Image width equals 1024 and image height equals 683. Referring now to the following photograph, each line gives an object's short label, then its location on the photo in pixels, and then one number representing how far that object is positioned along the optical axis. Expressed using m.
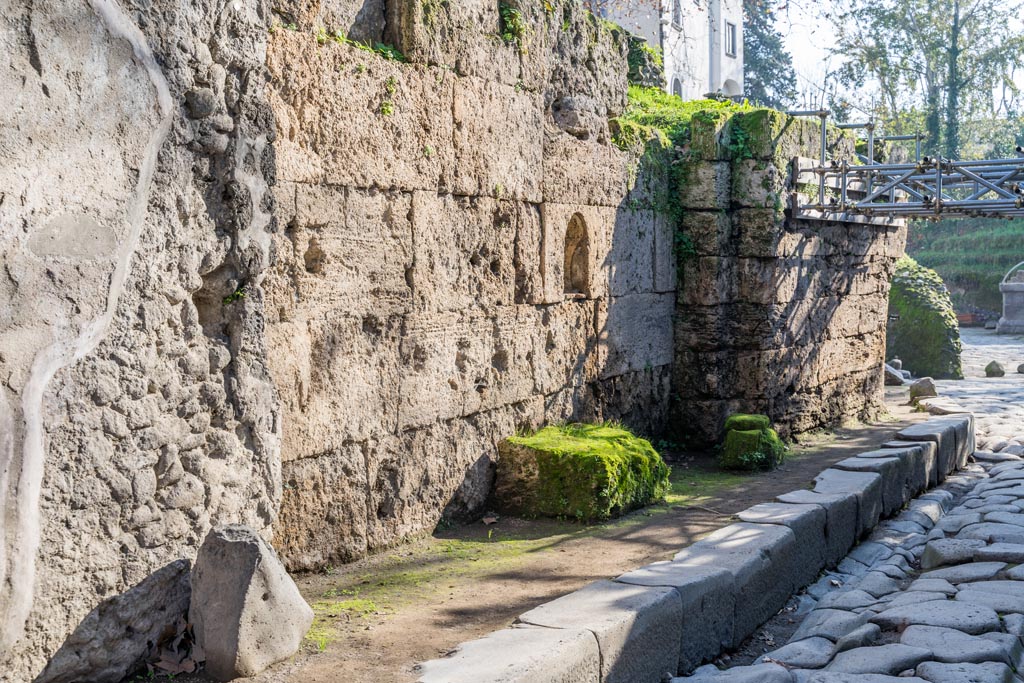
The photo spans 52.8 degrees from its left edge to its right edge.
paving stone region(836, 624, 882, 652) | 4.77
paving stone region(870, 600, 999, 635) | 4.78
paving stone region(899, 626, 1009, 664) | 4.36
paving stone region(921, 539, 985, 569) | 6.22
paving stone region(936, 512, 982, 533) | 7.05
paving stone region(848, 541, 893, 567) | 6.64
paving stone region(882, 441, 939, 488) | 8.41
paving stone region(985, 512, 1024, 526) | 6.82
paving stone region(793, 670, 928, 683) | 4.20
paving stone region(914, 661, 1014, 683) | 4.11
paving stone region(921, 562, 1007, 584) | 5.75
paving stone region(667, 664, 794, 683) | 4.30
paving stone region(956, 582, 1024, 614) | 5.03
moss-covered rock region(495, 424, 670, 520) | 6.35
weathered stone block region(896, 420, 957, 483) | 8.80
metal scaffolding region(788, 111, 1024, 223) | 8.43
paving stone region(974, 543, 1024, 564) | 5.99
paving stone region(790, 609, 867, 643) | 5.14
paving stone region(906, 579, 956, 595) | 5.54
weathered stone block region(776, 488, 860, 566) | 6.42
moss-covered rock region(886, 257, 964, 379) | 16.45
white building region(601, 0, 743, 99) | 26.42
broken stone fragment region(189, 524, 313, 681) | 3.68
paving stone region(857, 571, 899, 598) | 5.94
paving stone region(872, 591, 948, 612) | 5.34
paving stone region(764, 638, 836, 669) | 4.66
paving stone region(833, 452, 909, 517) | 7.48
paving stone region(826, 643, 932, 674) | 4.37
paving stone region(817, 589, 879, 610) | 5.59
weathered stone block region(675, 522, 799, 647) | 5.14
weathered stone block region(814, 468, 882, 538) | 6.92
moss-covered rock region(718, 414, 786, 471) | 8.26
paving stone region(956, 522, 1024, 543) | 6.44
